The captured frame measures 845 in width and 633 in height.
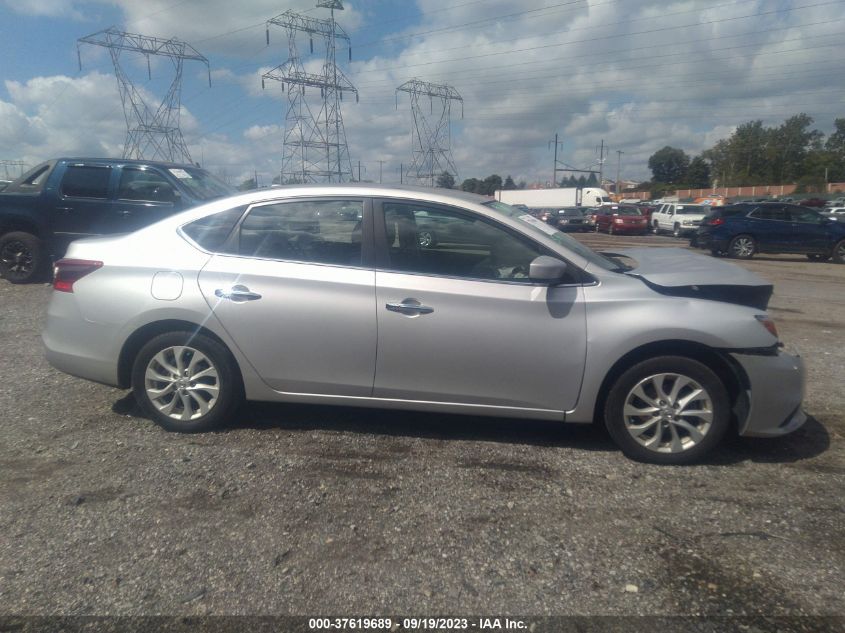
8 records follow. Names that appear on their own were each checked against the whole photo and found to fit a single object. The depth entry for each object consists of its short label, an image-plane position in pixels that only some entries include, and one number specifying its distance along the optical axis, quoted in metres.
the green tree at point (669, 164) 112.44
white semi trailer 58.06
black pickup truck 10.28
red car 35.28
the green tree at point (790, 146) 86.38
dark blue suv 18.45
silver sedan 4.00
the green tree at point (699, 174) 99.00
